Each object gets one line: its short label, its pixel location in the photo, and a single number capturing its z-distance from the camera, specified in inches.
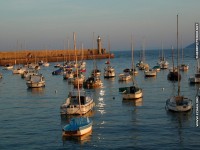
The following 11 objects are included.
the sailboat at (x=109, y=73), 4089.6
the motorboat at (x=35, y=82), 3228.8
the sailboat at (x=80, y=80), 3159.5
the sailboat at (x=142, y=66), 5048.2
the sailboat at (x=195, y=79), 3169.0
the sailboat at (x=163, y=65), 5211.6
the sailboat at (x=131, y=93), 2342.5
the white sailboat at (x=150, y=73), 4034.0
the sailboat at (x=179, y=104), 1881.2
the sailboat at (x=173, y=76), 3544.5
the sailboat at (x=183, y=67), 4630.4
